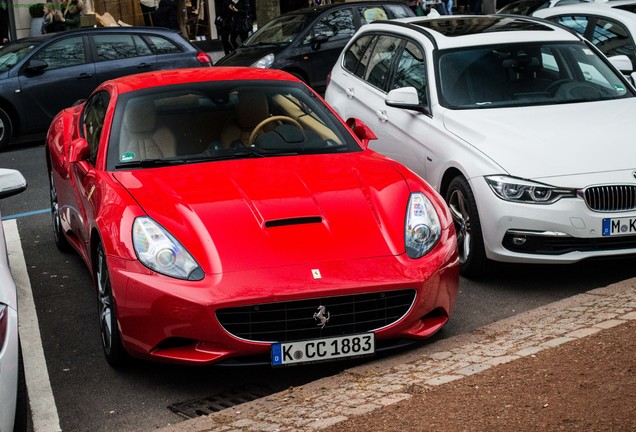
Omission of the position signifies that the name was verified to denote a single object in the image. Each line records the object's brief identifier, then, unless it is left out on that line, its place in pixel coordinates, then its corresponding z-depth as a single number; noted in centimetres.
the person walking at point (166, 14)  2422
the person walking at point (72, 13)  2320
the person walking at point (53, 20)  2278
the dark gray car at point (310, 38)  1814
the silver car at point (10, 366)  475
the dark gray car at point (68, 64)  1589
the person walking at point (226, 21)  2338
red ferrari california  596
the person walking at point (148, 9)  2714
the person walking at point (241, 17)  2339
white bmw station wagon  758
